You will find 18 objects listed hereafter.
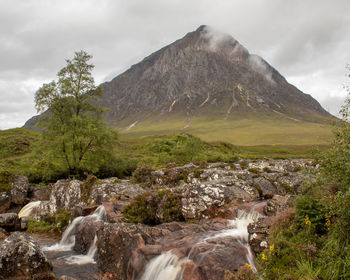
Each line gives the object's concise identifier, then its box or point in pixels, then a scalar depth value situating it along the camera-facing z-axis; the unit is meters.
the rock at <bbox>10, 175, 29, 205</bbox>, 27.81
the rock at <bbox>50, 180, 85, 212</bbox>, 23.56
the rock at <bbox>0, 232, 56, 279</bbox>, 11.34
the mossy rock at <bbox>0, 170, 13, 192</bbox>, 27.85
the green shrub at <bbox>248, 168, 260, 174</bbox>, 29.35
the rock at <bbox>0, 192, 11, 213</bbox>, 26.56
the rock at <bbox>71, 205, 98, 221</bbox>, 19.55
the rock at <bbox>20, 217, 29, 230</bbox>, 22.04
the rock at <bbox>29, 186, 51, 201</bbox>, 29.39
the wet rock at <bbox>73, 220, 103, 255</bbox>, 15.86
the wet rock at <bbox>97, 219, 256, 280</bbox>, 9.88
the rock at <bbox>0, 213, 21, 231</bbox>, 20.36
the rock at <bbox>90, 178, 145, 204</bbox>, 22.09
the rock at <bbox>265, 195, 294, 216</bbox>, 14.10
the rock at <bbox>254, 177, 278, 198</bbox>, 19.79
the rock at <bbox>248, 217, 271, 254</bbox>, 10.35
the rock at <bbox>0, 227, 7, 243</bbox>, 17.90
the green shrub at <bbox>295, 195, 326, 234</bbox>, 9.71
